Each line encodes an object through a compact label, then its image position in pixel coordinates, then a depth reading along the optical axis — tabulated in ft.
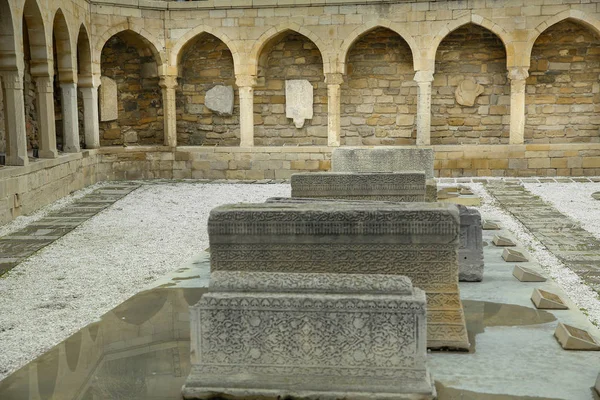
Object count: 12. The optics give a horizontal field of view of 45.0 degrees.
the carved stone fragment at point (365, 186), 25.49
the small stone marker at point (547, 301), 16.01
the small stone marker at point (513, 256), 21.20
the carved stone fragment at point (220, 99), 50.62
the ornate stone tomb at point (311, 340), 10.61
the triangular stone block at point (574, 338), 13.15
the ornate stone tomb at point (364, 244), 13.28
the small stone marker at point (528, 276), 18.60
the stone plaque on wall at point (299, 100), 49.67
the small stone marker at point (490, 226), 26.89
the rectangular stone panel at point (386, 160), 33.78
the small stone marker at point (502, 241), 23.45
